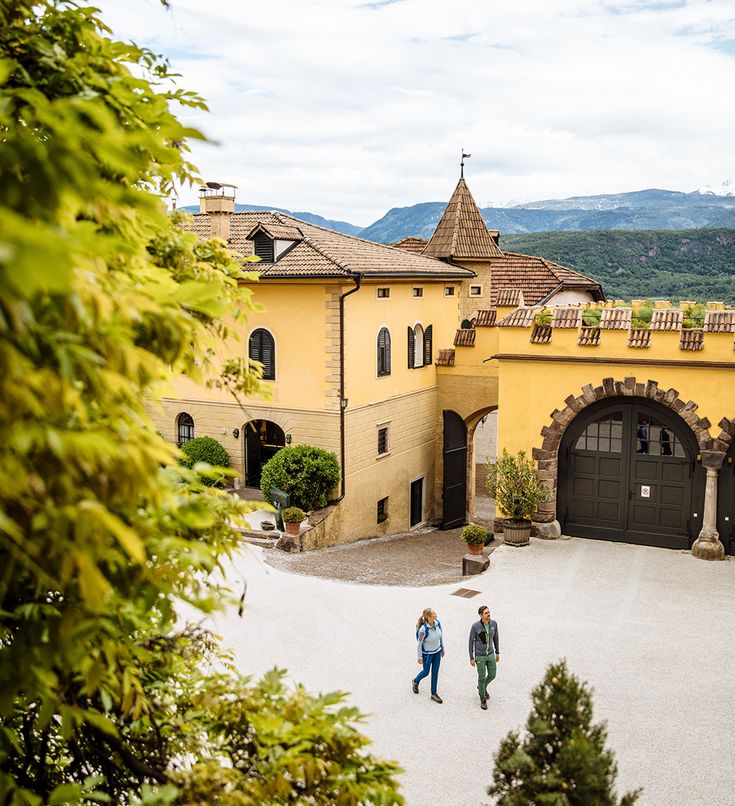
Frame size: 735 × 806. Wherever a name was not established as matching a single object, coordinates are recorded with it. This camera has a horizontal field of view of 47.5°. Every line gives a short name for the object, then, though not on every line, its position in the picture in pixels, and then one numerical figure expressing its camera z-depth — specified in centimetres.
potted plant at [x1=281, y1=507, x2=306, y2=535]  1905
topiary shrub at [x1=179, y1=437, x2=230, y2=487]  2256
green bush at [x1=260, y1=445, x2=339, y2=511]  2034
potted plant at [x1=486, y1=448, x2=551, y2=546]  1803
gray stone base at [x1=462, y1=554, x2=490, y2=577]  1681
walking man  1090
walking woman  1099
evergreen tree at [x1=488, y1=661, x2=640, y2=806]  587
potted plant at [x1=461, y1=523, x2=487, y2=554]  1712
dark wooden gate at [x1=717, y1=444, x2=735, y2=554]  1739
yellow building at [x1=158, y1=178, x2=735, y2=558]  1762
